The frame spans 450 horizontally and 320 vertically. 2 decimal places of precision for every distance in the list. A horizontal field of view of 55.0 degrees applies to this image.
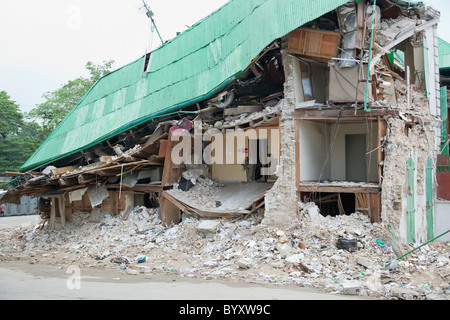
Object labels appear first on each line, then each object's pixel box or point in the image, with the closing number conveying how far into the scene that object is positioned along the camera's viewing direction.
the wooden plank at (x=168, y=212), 14.35
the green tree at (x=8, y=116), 30.23
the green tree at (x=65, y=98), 31.16
